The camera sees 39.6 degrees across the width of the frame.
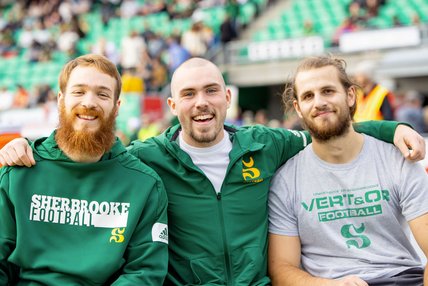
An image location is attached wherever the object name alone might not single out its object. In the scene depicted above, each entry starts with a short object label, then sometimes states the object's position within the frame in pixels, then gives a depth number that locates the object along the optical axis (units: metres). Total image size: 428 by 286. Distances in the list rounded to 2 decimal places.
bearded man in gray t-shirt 2.96
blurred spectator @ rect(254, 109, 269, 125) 11.81
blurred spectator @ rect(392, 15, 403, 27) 12.54
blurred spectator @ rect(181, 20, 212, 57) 14.51
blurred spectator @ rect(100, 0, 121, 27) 20.23
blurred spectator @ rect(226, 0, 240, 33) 16.00
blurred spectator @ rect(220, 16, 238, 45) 15.12
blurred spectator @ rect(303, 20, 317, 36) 13.93
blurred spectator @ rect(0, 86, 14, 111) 15.95
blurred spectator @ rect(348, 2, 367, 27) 13.36
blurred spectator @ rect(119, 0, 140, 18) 20.03
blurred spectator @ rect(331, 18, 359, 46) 12.77
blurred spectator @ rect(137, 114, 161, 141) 10.40
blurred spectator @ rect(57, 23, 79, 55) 17.91
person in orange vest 6.00
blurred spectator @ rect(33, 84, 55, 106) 15.61
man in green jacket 3.01
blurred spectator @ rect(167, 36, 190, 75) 13.74
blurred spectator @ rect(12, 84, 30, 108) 15.96
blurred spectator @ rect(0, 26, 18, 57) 20.67
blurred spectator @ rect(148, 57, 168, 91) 13.84
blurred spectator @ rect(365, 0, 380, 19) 13.80
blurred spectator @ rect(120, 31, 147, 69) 14.75
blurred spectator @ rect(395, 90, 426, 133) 8.93
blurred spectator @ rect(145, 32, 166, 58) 15.02
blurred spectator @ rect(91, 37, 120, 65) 16.41
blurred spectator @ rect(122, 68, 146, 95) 12.80
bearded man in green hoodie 2.69
